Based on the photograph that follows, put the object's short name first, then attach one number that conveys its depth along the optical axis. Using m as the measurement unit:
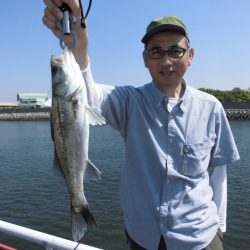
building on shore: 84.71
